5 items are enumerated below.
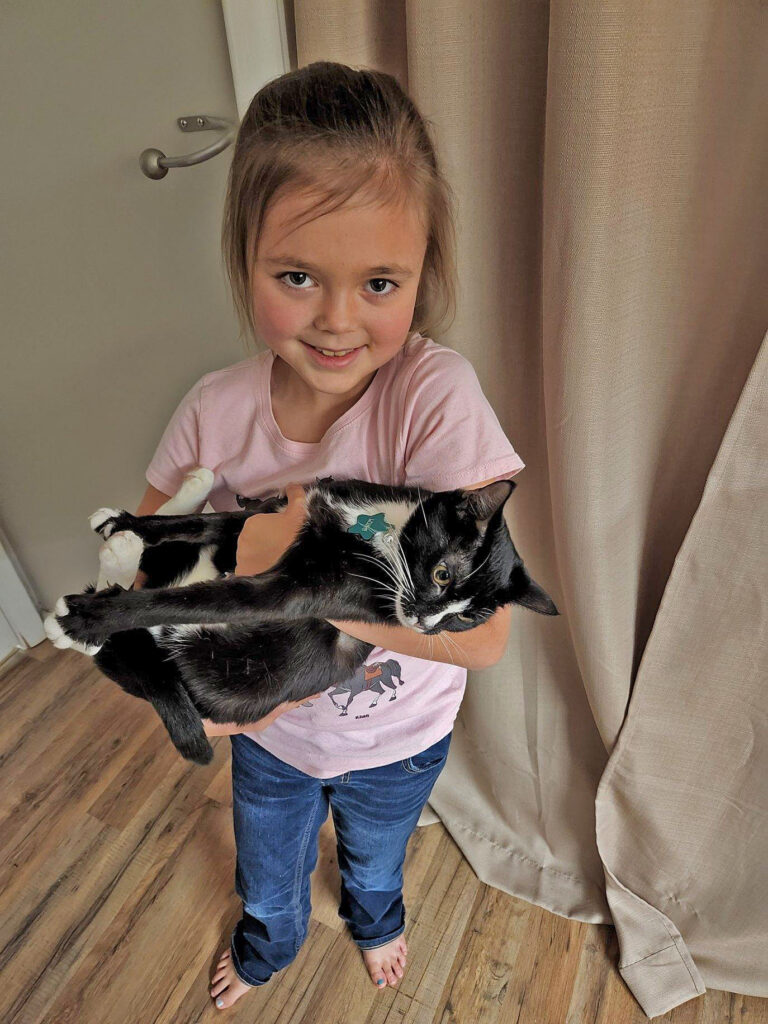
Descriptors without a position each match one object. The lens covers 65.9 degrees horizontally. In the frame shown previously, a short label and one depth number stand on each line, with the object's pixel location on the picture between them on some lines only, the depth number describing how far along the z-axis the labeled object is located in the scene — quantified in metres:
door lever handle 0.87
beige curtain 0.63
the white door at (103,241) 0.91
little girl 0.53
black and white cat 0.58
